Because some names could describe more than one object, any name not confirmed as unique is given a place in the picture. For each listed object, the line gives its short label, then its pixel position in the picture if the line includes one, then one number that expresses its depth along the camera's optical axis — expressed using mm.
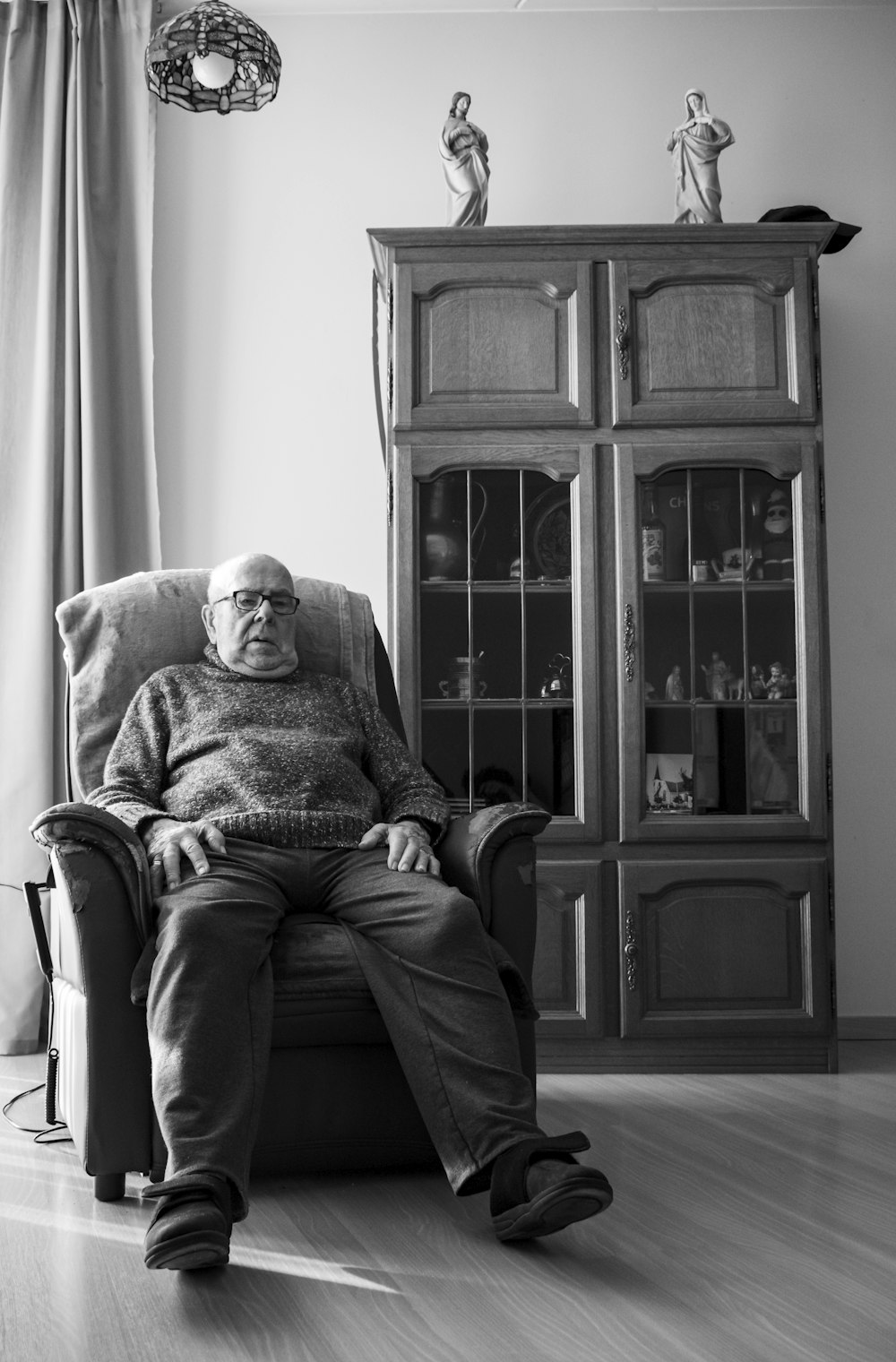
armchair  1934
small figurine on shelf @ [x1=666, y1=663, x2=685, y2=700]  3154
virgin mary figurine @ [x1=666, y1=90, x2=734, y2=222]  3252
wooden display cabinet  3062
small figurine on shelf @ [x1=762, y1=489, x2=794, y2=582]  3160
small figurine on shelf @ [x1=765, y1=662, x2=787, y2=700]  3160
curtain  3338
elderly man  1688
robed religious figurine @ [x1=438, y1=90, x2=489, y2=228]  3229
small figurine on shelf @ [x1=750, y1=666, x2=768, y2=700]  3166
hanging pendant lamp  2223
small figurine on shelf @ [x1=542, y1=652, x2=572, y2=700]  3150
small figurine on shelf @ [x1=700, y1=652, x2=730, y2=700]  3170
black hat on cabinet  3291
